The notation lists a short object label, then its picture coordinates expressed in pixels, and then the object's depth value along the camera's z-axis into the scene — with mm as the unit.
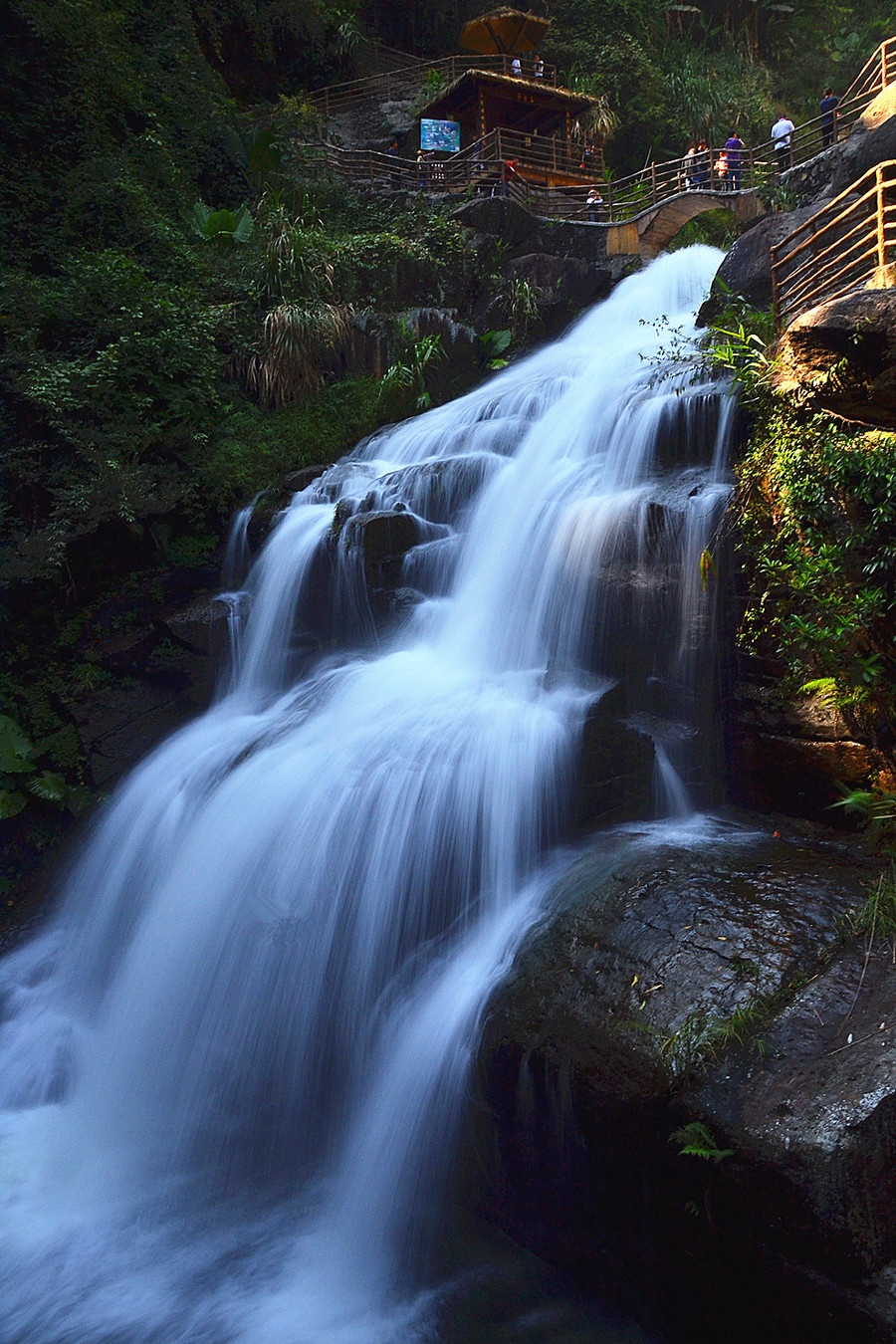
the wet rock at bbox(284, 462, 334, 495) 10977
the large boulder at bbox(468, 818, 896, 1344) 3082
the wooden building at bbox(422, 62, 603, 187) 22062
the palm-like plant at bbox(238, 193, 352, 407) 12602
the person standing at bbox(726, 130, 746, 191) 19203
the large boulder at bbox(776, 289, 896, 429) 5129
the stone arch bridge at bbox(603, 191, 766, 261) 18312
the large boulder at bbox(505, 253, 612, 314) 16297
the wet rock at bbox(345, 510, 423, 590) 8898
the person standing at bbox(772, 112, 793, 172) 16359
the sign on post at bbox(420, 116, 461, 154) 22547
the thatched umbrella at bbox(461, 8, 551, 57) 23078
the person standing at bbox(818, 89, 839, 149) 15672
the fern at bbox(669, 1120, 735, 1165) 3316
